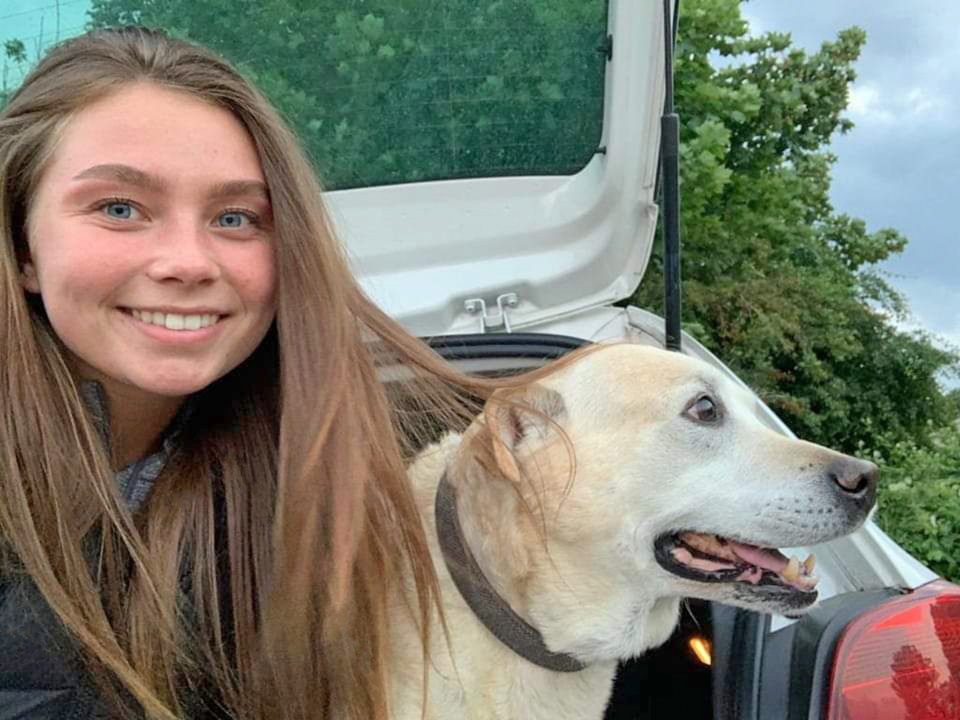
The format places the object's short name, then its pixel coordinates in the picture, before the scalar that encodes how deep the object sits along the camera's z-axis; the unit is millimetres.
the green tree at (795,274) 8078
